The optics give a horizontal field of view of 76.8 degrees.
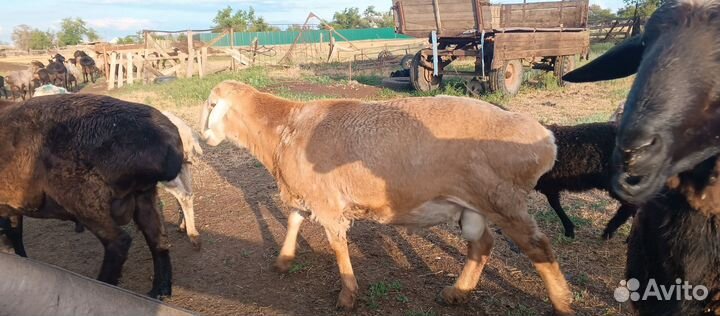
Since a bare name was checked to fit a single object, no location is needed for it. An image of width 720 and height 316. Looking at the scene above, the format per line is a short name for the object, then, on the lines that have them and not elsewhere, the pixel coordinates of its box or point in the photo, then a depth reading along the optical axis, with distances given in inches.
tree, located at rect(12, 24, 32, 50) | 3016.7
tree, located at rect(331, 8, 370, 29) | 3353.8
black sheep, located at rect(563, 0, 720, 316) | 60.3
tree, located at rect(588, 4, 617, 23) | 1936.5
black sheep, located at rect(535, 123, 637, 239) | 188.1
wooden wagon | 541.3
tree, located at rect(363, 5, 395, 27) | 3390.7
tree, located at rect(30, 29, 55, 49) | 2947.8
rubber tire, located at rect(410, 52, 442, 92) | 593.3
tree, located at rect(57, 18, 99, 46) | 2994.6
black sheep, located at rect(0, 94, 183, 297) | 155.5
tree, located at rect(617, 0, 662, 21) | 1233.0
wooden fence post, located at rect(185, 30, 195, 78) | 931.3
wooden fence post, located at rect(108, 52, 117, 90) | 884.0
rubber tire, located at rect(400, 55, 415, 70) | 750.8
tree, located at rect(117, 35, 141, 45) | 2474.5
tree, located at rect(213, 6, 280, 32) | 2832.2
